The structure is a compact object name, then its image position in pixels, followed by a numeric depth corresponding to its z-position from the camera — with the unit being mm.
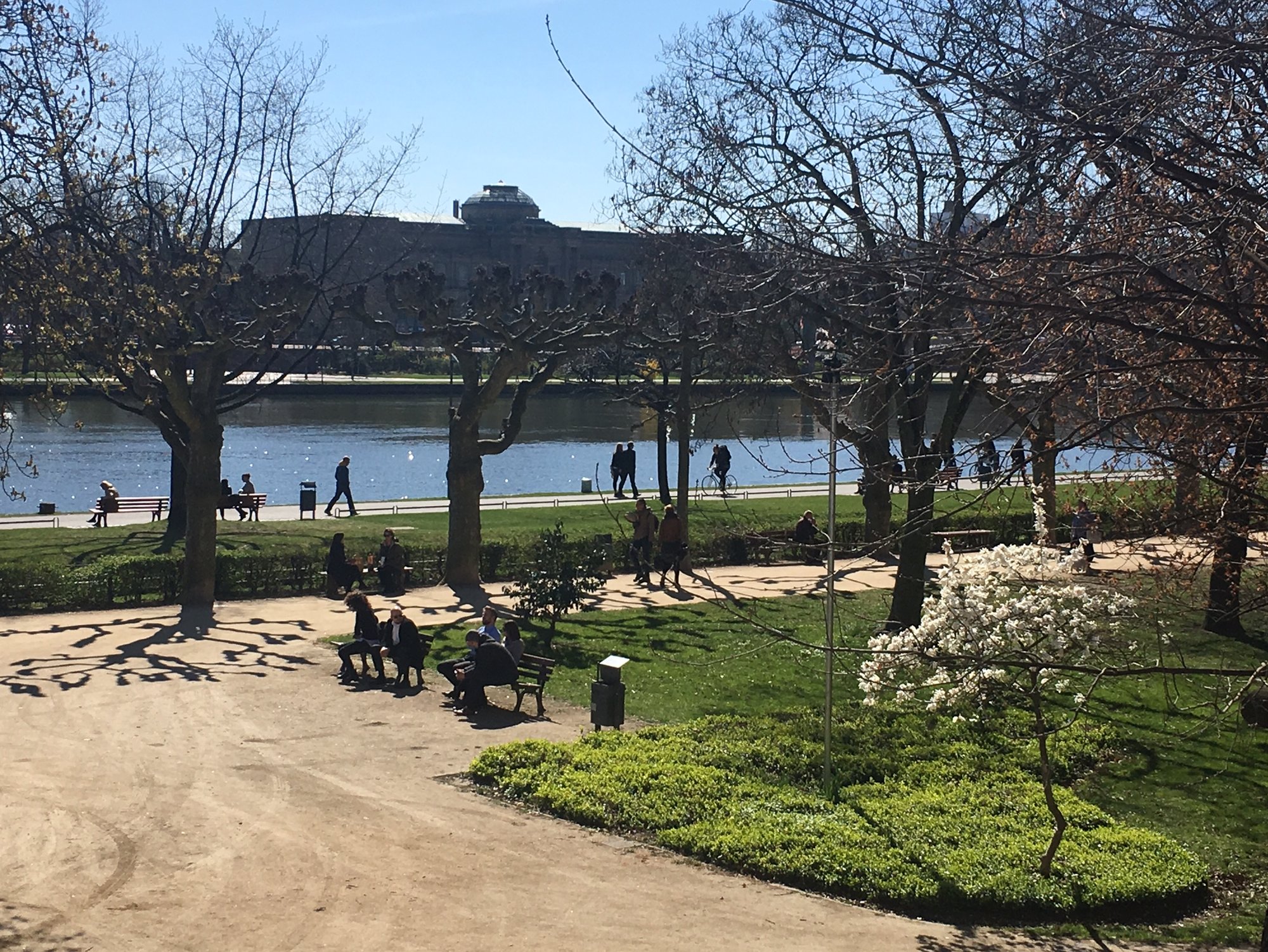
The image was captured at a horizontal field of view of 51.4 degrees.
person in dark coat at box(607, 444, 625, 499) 35688
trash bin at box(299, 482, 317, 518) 32500
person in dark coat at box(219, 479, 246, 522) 31625
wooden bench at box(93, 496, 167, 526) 32906
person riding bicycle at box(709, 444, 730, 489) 39344
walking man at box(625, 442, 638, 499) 36312
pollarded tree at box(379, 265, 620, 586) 23234
